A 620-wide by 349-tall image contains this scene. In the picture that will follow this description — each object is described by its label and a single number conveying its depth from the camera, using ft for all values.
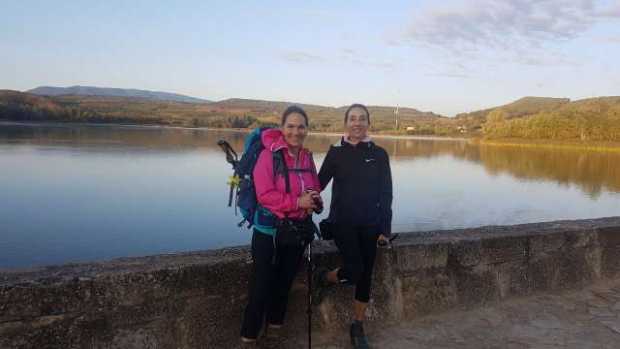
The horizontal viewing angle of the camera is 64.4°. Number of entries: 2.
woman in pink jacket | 8.16
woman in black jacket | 9.29
